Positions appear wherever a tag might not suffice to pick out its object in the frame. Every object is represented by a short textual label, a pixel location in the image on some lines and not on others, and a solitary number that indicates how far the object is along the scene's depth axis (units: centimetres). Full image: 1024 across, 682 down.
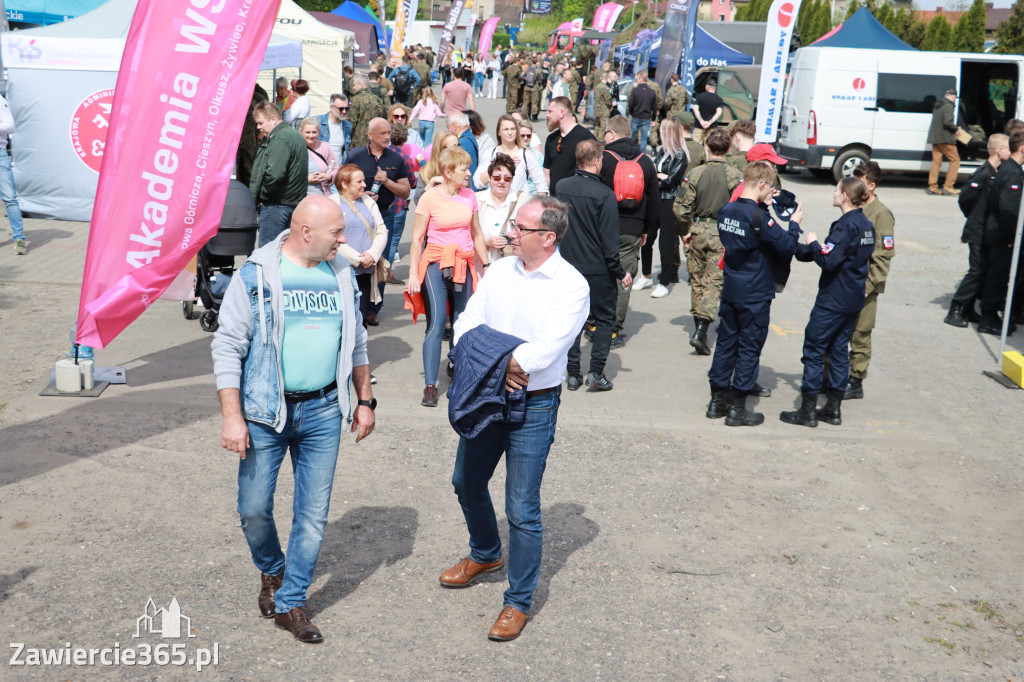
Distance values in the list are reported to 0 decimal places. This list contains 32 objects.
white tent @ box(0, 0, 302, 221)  1195
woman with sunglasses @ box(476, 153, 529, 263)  705
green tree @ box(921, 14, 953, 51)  3494
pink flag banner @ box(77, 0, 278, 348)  574
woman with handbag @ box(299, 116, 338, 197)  860
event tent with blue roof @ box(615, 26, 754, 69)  2681
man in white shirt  402
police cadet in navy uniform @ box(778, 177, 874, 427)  659
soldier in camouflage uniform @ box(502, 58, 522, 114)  2675
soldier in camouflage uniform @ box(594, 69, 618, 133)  2239
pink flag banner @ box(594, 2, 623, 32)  4344
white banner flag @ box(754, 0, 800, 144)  1335
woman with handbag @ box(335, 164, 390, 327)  736
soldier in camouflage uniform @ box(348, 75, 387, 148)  1521
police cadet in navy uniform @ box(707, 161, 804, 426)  648
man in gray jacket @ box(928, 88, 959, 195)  1756
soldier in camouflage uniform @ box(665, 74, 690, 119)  1958
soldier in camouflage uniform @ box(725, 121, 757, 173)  882
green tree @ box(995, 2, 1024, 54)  3111
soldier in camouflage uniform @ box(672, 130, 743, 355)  850
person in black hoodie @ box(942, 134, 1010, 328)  959
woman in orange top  684
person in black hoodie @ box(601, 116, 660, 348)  826
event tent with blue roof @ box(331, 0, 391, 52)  3459
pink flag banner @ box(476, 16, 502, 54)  3813
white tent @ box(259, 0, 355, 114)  2234
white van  1833
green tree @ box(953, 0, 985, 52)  3431
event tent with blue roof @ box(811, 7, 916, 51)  2006
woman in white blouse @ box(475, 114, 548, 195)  880
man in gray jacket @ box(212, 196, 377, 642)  384
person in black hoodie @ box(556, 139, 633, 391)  706
